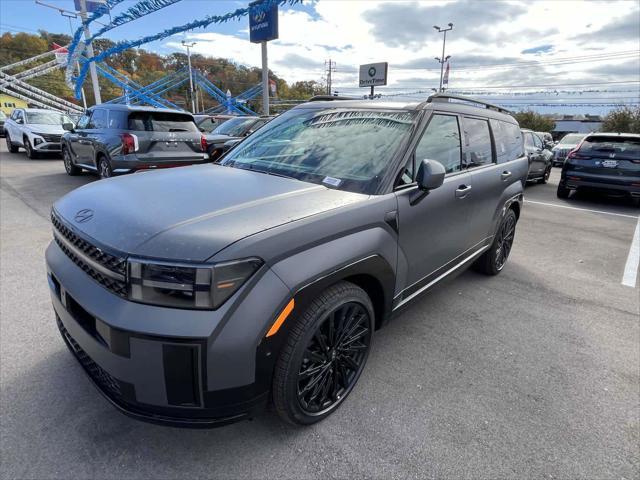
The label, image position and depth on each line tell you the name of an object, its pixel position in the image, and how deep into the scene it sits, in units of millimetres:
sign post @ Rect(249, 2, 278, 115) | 11633
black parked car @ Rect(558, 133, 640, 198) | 8352
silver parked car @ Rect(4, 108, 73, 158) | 12594
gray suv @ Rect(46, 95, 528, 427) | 1582
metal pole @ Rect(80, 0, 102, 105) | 16766
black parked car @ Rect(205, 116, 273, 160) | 10672
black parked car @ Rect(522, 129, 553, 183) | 11336
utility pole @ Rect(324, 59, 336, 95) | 84625
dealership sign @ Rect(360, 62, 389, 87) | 14172
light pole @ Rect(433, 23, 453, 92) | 40297
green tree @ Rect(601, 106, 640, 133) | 33625
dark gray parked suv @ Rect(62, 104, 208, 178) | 7109
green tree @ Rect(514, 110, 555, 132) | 55531
